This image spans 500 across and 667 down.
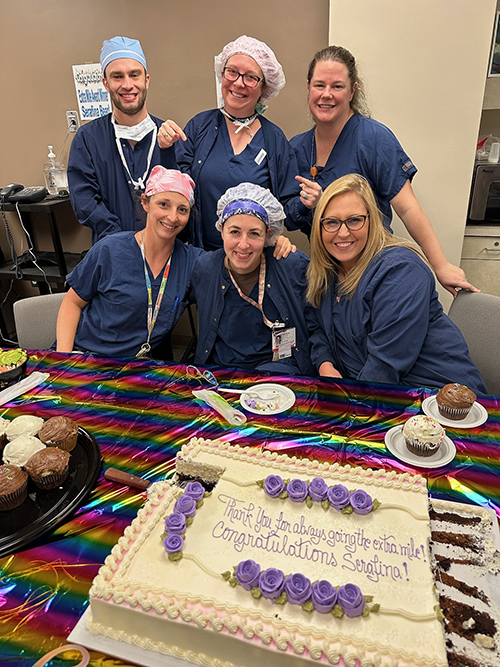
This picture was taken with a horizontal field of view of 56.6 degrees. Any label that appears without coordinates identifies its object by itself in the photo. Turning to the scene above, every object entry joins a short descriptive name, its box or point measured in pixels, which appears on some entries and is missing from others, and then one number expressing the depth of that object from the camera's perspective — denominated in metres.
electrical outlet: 3.70
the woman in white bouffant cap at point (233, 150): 2.33
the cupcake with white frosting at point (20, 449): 1.22
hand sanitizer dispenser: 3.78
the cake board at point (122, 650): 0.82
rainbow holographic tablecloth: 0.92
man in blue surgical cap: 2.57
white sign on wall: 3.54
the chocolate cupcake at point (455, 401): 1.35
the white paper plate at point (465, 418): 1.36
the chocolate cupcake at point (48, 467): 1.15
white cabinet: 3.10
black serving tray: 1.04
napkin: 1.62
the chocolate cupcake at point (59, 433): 1.26
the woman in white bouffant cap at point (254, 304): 2.03
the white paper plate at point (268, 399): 1.48
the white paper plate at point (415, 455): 1.21
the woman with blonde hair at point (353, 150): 2.20
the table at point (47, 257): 3.43
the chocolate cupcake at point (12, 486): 1.09
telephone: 3.41
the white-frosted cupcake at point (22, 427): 1.31
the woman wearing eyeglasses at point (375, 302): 1.69
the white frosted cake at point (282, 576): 0.79
